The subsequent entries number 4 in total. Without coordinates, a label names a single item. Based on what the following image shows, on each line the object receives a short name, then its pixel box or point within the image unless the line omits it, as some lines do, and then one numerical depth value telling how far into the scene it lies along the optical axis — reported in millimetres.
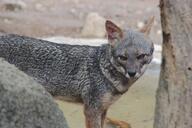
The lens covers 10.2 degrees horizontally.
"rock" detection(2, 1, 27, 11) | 23200
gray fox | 10380
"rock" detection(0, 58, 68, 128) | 6529
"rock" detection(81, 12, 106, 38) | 19942
